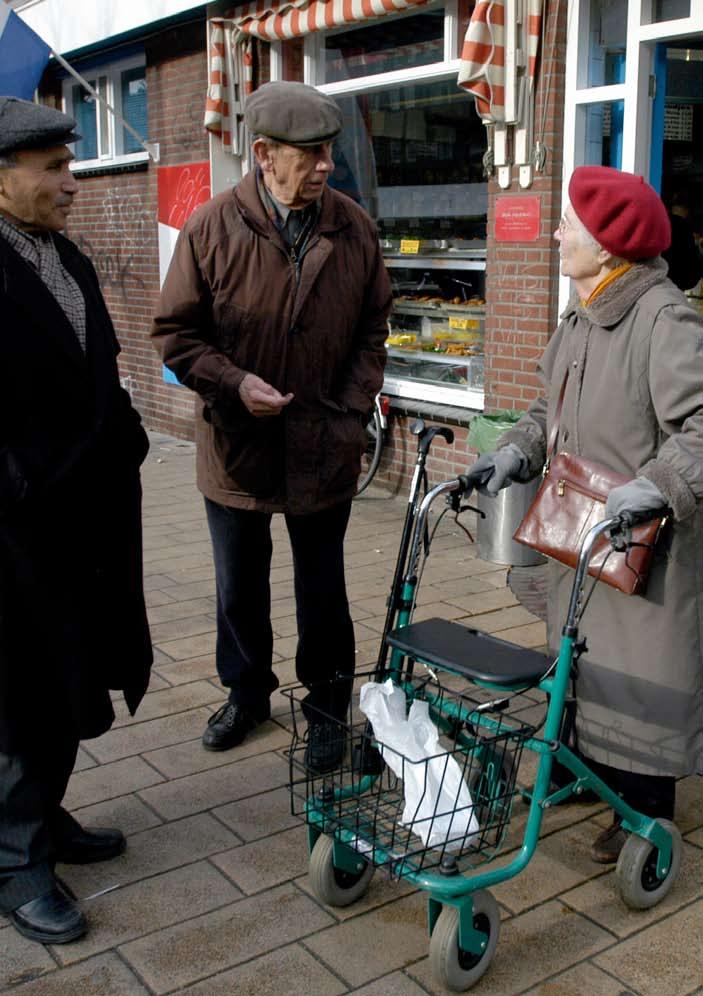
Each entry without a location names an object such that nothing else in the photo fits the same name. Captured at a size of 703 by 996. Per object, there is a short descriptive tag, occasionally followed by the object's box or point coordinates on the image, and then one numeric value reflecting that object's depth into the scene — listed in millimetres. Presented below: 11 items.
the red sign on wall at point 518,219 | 6512
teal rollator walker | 2707
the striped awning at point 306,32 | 6238
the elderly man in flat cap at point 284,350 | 3600
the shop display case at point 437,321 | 7527
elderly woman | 2902
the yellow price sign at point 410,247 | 8070
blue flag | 8781
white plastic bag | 2707
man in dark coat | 2926
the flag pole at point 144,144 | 9327
